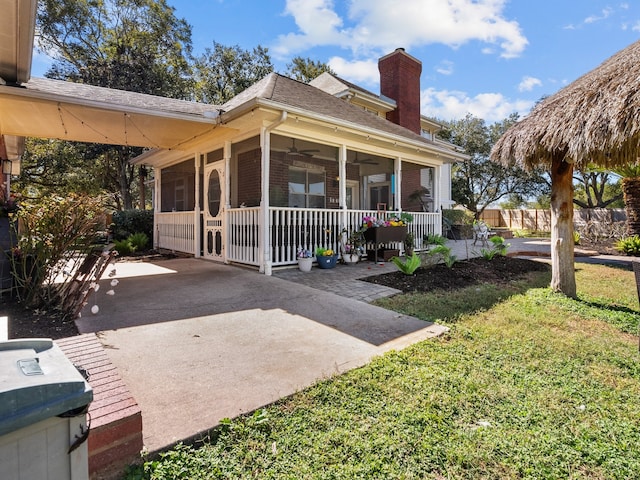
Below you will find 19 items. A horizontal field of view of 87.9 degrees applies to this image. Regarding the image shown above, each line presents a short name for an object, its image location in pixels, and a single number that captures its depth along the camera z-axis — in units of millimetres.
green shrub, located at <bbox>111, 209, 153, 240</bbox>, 12312
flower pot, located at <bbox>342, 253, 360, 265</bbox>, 8000
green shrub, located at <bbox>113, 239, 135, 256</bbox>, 10398
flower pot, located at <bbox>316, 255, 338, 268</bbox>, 7383
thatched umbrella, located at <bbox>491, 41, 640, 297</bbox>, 4129
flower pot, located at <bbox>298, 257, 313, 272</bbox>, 7098
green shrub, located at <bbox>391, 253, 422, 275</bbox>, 6316
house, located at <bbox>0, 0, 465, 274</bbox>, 5848
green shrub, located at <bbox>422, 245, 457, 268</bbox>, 6848
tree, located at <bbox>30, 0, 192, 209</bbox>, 16984
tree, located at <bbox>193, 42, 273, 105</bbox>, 22109
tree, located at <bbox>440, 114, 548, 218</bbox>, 27547
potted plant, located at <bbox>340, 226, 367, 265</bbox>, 8023
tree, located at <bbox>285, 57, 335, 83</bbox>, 24469
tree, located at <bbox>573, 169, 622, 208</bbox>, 26219
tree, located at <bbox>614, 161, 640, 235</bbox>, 10359
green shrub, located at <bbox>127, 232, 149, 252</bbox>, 11133
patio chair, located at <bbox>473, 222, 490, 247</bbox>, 13321
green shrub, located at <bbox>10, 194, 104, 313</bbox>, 3781
